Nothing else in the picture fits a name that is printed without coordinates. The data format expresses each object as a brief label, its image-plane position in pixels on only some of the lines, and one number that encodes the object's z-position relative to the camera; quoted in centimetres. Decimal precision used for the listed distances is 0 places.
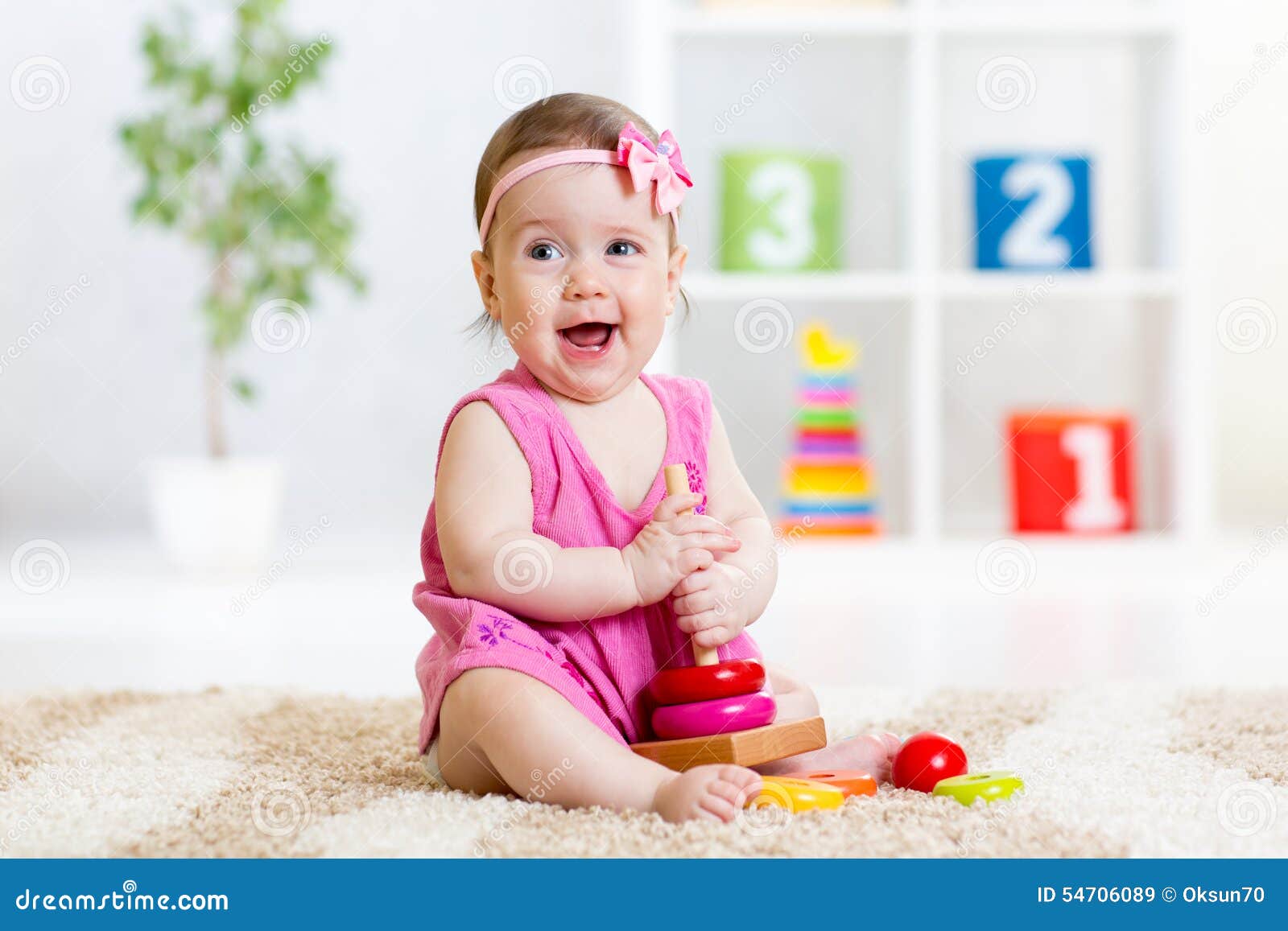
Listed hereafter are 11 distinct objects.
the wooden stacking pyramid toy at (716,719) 221
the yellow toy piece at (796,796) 206
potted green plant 392
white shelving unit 393
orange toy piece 224
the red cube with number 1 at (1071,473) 396
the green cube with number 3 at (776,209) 395
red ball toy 230
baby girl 229
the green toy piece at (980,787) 215
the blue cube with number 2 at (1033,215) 396
